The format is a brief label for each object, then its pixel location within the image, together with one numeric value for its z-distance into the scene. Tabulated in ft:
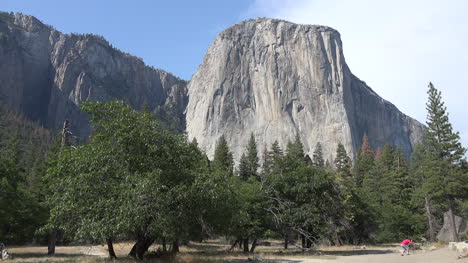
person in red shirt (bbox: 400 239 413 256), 92.05
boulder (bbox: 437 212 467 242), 149.28
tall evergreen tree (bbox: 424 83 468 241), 134.92
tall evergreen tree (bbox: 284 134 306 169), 249.55
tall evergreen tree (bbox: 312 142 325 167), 288.69
